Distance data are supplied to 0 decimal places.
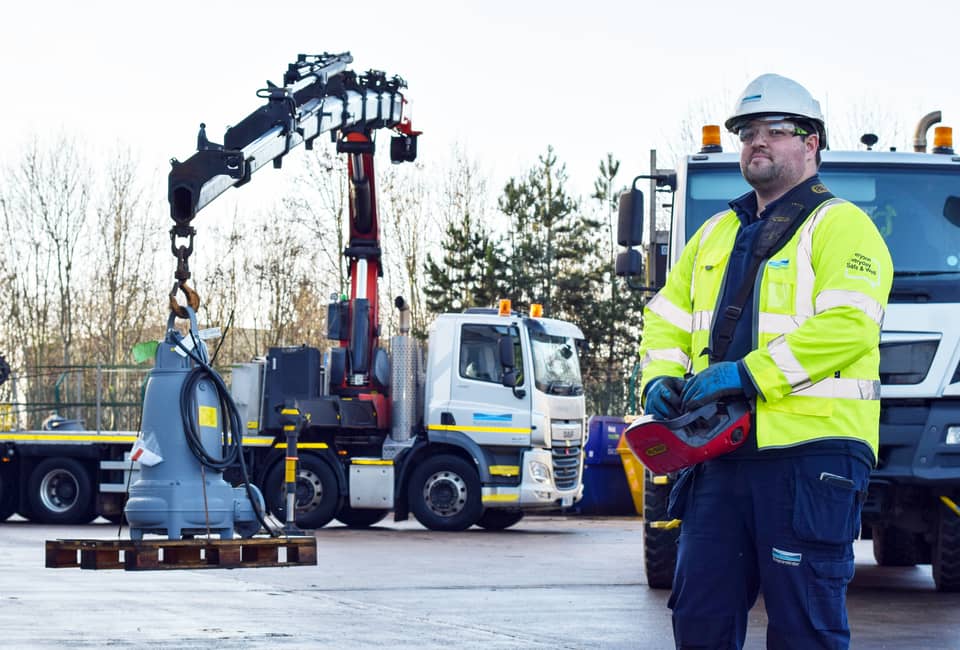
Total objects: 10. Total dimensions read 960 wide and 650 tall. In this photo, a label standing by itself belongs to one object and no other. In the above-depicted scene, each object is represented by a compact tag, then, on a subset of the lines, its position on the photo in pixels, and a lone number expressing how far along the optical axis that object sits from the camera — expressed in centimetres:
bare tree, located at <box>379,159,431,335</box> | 4416
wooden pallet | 743
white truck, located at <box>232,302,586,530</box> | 1891
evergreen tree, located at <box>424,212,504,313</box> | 4291
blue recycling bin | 2306
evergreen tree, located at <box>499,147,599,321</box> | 4341
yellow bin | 1472
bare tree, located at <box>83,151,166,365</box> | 4666
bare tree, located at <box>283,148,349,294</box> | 4319
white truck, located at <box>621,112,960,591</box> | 936
